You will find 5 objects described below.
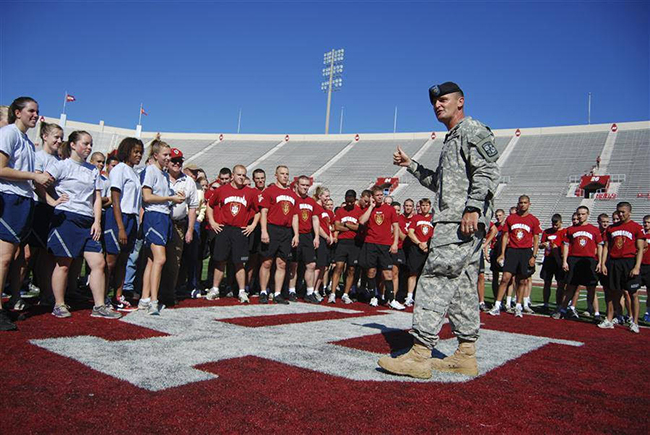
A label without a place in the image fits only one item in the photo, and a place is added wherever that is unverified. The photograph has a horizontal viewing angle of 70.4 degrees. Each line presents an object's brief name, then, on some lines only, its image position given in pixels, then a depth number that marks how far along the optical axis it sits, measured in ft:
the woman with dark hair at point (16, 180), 12.48
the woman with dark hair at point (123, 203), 15.99
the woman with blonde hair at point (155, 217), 16.37
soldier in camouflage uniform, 10.89
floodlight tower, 166.71
